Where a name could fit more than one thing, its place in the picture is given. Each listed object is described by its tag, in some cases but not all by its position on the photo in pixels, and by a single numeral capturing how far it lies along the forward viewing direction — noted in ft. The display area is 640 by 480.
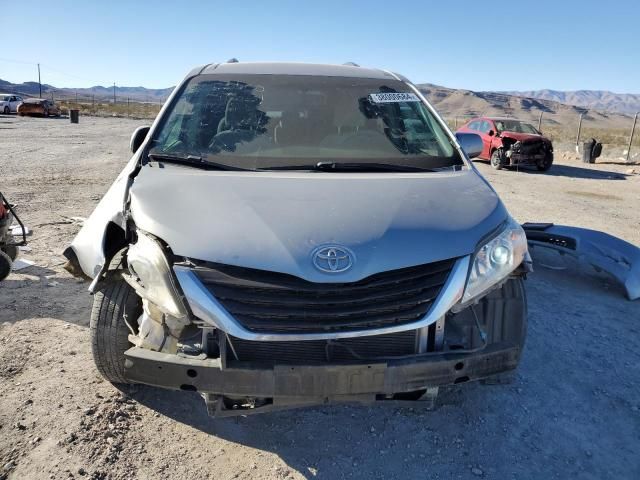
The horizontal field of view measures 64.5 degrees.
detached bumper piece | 15.76
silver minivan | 6.94
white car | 127.34
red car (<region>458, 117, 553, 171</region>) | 48.39
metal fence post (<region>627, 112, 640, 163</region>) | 61.30
